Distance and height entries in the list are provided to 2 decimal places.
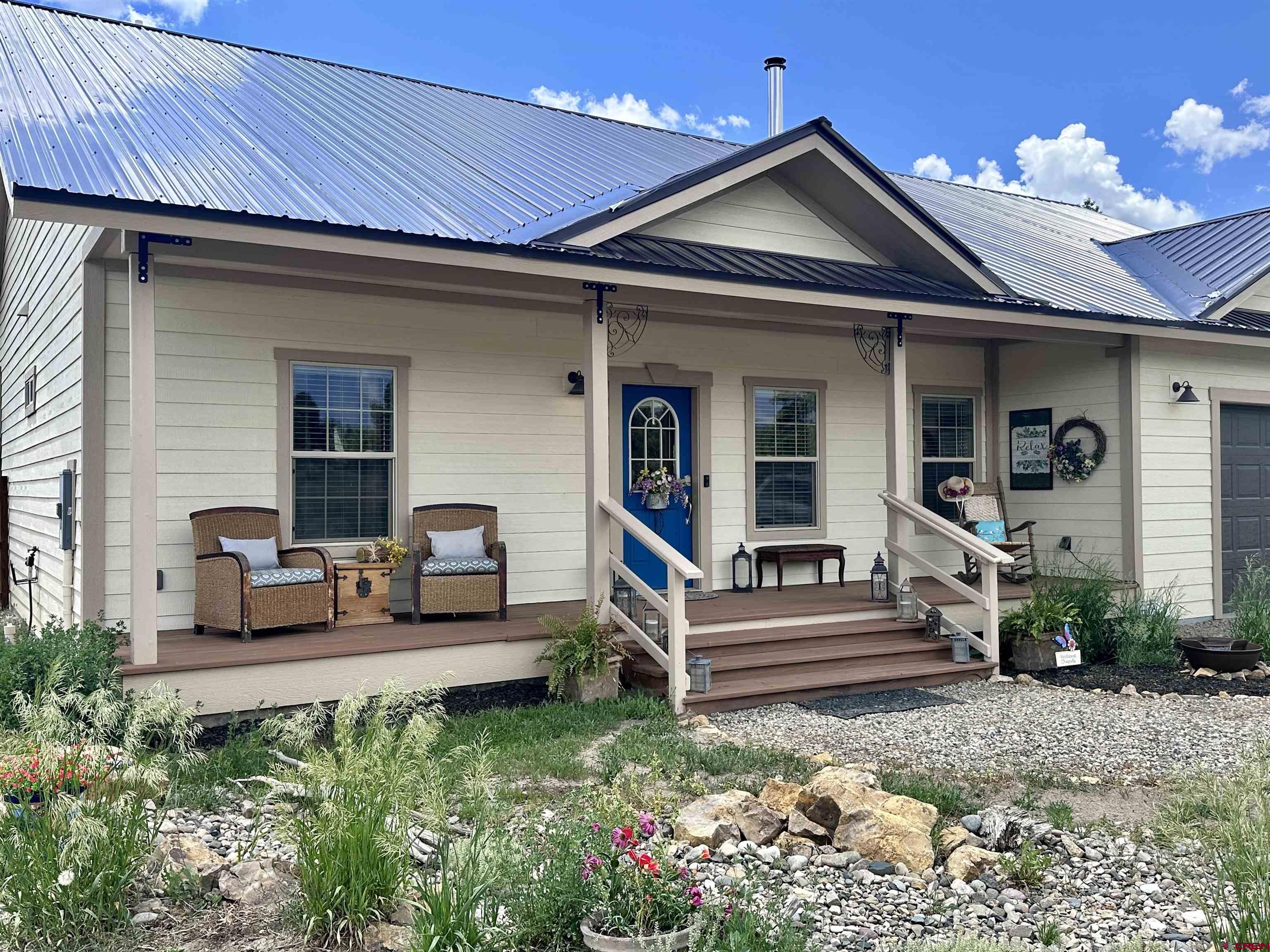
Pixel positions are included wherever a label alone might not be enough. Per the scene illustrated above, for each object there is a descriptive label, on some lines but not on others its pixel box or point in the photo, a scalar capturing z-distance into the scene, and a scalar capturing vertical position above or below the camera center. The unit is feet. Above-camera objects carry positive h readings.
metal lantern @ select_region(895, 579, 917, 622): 25.40 -2.87
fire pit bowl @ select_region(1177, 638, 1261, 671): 24.89 -4.11
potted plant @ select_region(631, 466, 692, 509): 26.91 +0.23
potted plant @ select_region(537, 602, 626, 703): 20.61 -3.44
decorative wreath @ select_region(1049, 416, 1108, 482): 31.22 +1.24
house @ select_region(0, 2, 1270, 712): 19.93 +3.64
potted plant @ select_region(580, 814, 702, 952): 9.21 -3.83
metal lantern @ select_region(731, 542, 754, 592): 29.01 -2.14
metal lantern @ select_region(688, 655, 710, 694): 20.74 -3.77
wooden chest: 22.45 -2.17
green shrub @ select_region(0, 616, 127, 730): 15.88 -2.67
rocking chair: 30.07 -1.19
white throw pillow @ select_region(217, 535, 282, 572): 21.33 -1.13
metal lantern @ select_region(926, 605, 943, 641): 24.95 -3.27
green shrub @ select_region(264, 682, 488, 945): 9.66 -3.29
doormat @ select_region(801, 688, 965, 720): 20.75 -4.52
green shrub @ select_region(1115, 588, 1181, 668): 26.35 -3.90
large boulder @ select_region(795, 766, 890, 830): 12.93 -4.01
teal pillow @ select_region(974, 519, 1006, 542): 31.01 -1.15
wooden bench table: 29.17 -1.76
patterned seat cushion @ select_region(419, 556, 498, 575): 22.54 -1.59
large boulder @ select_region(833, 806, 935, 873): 11.98 -4.24
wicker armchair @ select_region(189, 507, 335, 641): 20.51 -1.93
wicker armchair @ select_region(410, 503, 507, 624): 22.53 -2.14
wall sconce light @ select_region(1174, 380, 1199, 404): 30.91 +3.03
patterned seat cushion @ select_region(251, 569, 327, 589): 20.72 -1.68
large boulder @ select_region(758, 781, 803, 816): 13.66 -4.23
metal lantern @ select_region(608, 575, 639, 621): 22.48 -2.36
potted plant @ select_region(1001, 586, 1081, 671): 25.62 -3.55
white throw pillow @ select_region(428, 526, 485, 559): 23.63 -1.13
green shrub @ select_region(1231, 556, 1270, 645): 26.27 -3.22
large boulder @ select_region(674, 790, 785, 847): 12.64 -4.26
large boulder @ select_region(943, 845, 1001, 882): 11.62 -4.39
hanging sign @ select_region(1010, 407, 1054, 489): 32.99 +1.50
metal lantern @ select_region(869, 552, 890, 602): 26.00 -2.32
